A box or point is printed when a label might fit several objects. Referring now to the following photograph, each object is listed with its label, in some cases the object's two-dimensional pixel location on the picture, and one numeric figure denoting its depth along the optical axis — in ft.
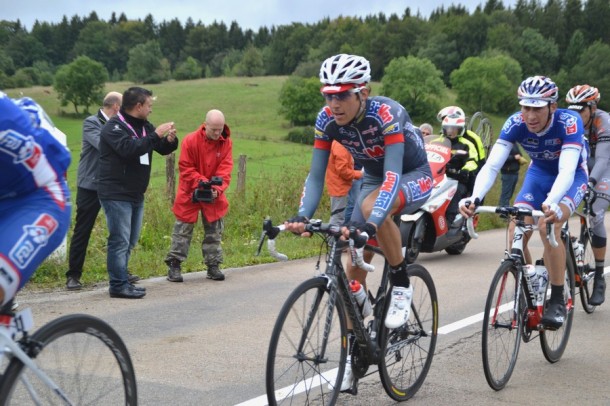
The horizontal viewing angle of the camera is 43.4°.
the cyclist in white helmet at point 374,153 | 15.38
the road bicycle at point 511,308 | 17.71
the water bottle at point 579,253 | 24.20
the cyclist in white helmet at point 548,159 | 19.52
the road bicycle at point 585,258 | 24.54
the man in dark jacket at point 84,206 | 28.53
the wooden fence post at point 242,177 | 49.04
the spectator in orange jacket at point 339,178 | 36.99
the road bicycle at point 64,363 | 10.16
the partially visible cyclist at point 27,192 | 10.25
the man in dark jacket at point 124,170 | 26.55
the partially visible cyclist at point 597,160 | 26.17
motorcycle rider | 36.81
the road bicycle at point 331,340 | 13.55
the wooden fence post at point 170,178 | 46.52
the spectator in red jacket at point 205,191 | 30.25
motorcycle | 33.60
